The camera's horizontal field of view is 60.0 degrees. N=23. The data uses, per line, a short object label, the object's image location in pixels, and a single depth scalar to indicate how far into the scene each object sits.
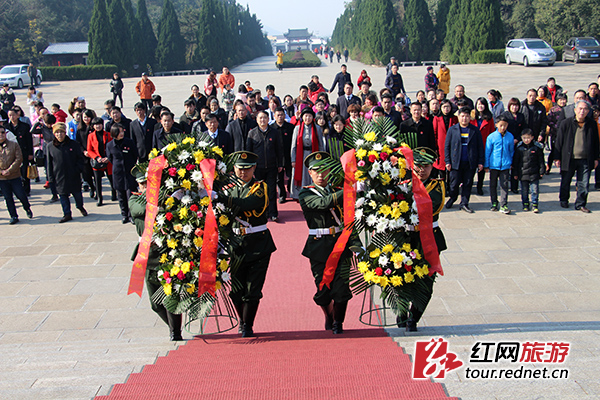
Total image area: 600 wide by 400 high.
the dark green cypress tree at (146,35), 45.38
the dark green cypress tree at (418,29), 43.91
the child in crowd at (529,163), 8.95
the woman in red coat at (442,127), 9.80
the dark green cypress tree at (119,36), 42.58
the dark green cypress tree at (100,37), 42.00
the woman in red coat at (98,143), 9.95
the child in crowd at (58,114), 12.03
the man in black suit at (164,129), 8.70
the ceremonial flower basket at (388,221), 4.68
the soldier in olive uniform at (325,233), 4.90
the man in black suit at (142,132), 9.98
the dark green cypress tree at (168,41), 46.09
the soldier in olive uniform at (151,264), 5.00
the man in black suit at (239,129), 9.38
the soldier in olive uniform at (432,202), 4.92
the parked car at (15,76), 31.91
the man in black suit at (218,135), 8.80
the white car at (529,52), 30.30
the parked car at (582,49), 30.89
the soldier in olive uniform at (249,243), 5.03
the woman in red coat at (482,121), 9.84
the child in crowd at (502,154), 9.05
